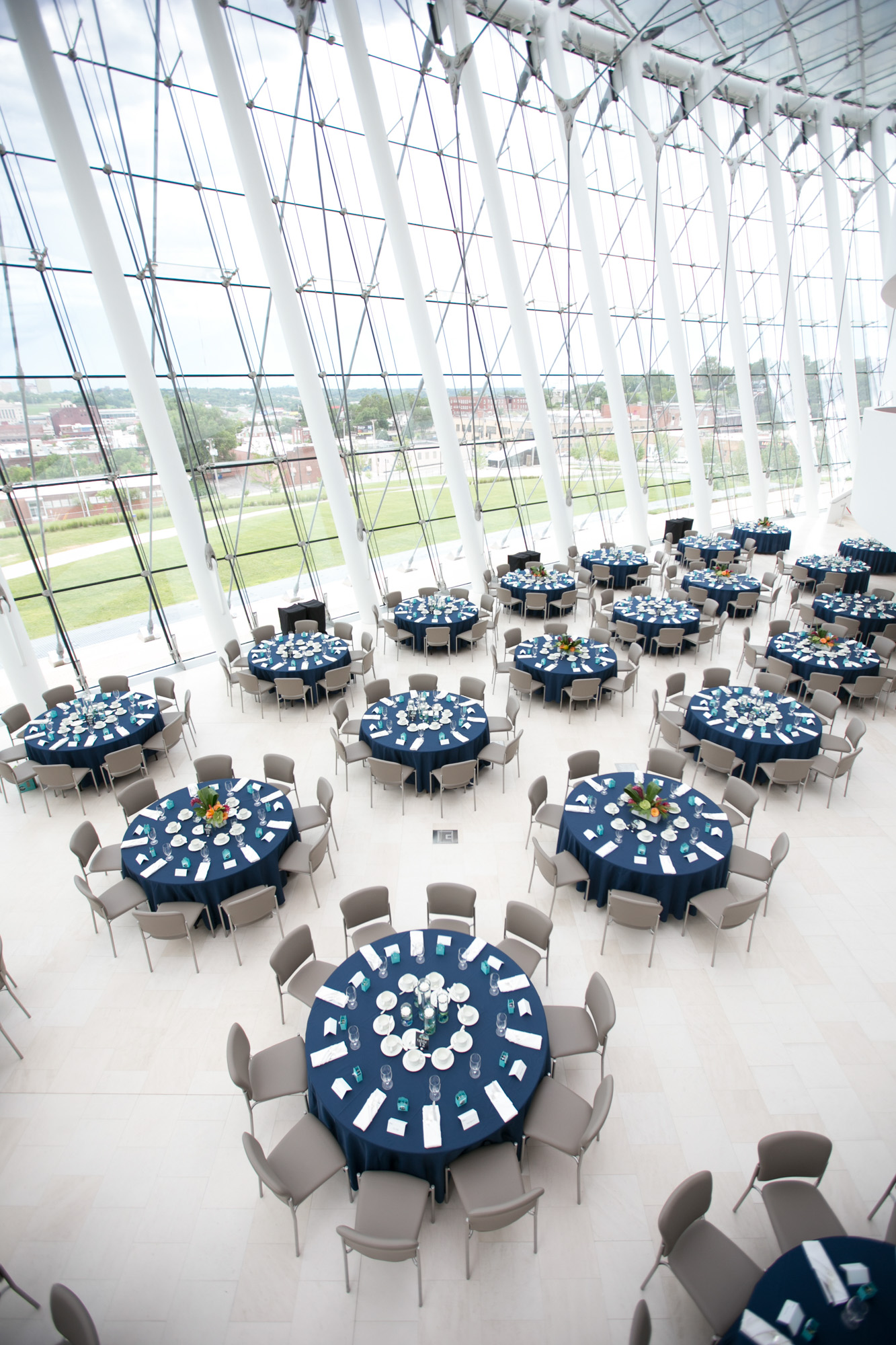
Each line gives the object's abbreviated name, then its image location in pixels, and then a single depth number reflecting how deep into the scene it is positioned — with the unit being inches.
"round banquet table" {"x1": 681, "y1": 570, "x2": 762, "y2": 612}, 647.1
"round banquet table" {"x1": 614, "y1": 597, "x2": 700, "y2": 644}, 549.3
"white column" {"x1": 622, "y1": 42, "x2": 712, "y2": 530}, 738.2
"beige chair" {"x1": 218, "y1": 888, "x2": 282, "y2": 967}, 247.1
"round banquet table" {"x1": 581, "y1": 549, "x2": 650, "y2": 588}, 699.4
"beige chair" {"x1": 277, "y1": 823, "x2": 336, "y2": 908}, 279.8
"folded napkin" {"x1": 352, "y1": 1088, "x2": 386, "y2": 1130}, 172.6
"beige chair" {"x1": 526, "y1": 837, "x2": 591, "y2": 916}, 269.1
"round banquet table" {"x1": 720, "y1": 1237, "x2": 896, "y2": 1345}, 133.0
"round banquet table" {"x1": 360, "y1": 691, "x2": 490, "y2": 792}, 363.3
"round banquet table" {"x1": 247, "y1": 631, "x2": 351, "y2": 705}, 476.7
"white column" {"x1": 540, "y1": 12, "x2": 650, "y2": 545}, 668.7
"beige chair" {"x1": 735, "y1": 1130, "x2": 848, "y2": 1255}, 166.6
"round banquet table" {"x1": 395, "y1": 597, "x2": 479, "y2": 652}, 556.7
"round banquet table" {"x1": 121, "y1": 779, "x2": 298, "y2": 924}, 267.3
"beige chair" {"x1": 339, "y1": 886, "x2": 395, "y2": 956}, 247.6
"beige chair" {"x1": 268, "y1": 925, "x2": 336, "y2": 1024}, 225.0
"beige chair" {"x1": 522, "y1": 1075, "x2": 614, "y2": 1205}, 175.6
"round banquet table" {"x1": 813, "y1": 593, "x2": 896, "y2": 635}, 554.3
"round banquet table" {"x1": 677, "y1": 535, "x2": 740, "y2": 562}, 775.7
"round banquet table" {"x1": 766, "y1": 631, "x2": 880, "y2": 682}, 459.5
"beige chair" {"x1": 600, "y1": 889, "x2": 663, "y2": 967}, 242.8
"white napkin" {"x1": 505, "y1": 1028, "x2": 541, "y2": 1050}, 191.5
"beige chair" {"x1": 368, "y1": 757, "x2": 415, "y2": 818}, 339.3
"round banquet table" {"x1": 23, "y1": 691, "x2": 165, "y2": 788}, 381.4
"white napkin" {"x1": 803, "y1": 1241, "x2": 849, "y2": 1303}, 139.3
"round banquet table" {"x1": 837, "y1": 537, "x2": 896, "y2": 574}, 754.8
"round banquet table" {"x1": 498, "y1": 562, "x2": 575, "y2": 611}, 634.2
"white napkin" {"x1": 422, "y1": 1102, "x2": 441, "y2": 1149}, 167.5
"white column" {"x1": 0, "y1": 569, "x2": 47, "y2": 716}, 444.8
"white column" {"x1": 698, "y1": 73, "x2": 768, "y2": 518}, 844.6
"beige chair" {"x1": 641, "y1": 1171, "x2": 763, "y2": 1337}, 149.9
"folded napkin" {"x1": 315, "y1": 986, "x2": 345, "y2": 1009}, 205.4
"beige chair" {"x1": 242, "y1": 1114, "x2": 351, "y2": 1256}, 164.4
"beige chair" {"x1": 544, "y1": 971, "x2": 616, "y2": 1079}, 202.1
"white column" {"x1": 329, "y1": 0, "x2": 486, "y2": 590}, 523.5
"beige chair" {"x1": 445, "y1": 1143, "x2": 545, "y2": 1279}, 154.0
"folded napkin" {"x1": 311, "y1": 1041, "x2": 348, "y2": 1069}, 188.4
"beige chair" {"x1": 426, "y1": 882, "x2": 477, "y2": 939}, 252.8
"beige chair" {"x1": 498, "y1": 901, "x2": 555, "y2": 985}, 238.4
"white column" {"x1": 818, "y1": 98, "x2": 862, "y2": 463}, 976.3
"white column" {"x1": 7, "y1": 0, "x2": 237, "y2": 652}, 408.2
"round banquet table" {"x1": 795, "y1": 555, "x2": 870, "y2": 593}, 677.3
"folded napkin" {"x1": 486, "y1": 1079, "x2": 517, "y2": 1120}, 173.5
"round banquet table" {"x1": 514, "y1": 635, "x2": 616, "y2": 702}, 461.1
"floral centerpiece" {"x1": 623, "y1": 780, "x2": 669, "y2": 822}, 286.4
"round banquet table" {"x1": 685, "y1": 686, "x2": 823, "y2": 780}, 366.9
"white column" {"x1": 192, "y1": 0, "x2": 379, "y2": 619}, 470.9
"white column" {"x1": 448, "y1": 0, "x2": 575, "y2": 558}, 610.9
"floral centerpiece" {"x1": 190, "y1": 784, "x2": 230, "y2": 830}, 288.8
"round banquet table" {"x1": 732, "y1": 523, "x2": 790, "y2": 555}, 848.9
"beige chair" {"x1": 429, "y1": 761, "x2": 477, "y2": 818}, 333.4
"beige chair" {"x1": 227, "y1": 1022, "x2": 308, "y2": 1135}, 191.0
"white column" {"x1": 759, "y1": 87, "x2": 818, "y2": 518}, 890.7
